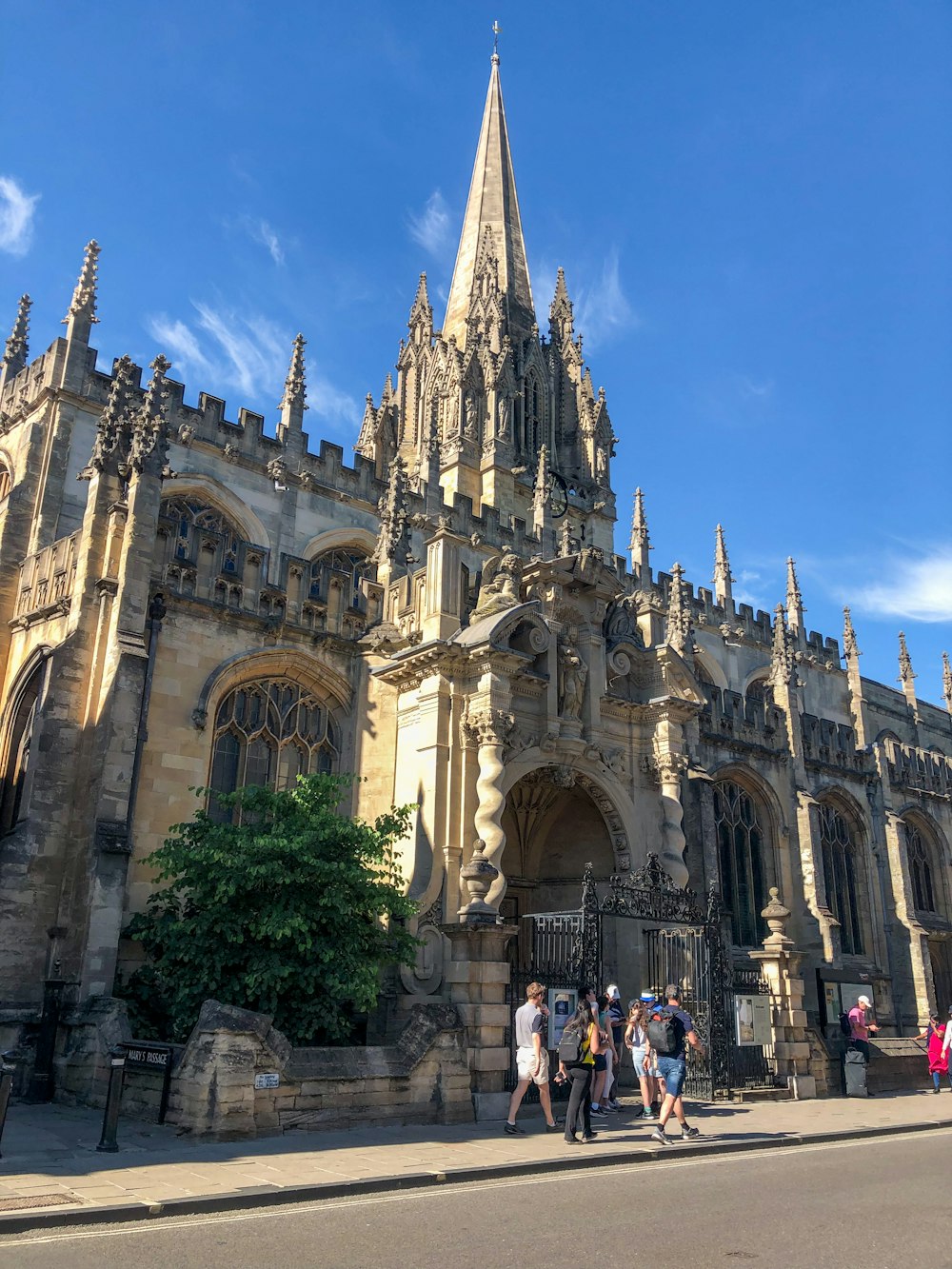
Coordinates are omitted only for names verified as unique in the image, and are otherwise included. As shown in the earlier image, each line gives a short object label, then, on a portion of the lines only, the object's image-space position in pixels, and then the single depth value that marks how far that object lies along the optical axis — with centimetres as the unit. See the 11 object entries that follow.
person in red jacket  2170
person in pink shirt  2070
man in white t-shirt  1382
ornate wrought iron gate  1753
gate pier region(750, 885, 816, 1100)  1980
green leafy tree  1492
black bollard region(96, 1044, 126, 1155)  1106
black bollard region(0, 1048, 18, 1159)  1005
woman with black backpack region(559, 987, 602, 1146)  1302
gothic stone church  1752
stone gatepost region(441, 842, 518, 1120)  1502
